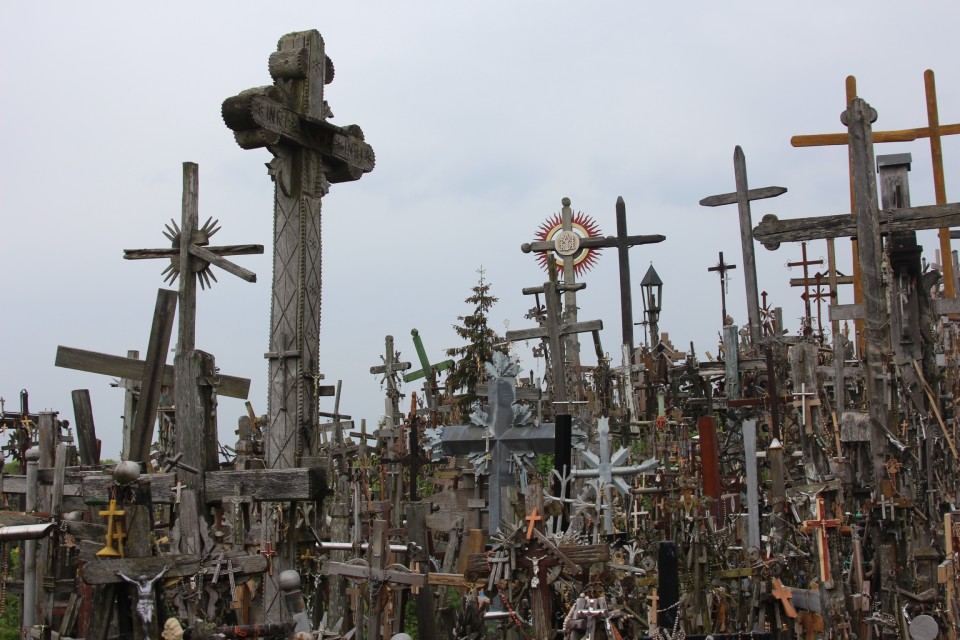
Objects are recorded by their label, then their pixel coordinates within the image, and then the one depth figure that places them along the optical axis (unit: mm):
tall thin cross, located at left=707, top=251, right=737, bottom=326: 21602
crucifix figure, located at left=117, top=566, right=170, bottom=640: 6188
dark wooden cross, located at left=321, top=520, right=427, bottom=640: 9703
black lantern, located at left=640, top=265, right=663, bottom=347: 21969
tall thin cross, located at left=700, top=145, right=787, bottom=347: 18188
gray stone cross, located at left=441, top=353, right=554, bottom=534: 13594
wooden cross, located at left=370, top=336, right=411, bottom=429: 20834
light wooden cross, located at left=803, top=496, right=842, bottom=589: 9070
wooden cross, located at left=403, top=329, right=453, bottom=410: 21062
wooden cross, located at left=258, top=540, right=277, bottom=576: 8966
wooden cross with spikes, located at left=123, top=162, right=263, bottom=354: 9281
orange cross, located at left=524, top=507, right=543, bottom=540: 9008
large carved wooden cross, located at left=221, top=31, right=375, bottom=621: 9773
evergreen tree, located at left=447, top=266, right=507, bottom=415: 24062
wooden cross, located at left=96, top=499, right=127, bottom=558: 6203
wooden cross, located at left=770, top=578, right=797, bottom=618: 9359
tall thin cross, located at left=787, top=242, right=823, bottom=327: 20938
